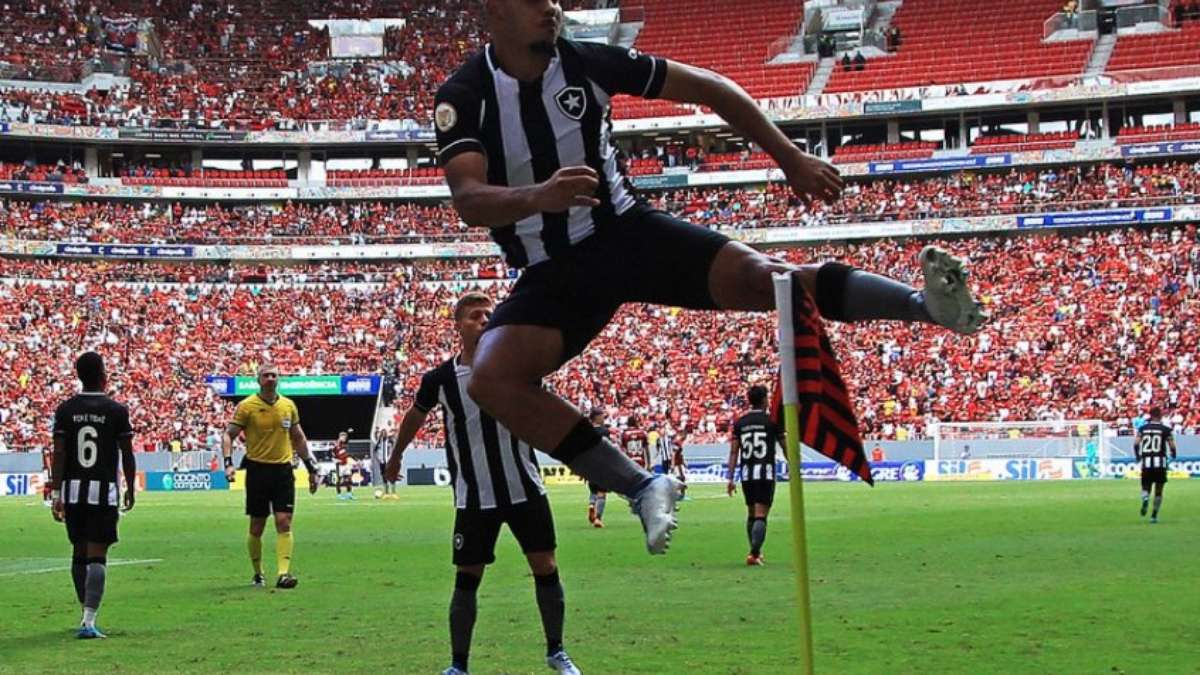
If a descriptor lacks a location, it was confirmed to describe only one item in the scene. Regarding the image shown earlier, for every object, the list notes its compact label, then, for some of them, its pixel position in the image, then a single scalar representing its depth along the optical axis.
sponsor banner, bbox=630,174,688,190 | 72.81
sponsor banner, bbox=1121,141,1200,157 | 64.25
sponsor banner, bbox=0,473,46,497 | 53.28
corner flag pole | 5.63
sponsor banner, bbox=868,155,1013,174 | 68.25
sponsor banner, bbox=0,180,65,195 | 71.00
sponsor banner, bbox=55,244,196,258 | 70.31
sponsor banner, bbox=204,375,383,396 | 62.53
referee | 18.06
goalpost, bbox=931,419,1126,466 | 49.72
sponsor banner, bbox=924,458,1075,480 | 49.69
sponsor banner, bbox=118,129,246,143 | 74.62
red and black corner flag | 5.94
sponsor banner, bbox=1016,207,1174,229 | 62.88
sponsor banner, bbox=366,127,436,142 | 76.69
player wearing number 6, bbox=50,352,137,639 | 13.98
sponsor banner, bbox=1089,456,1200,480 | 49.03
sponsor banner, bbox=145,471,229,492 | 55.62
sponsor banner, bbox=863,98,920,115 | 70.31
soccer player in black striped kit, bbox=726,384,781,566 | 19.70
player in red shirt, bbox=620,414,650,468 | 33.09
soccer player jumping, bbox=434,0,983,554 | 6.77
